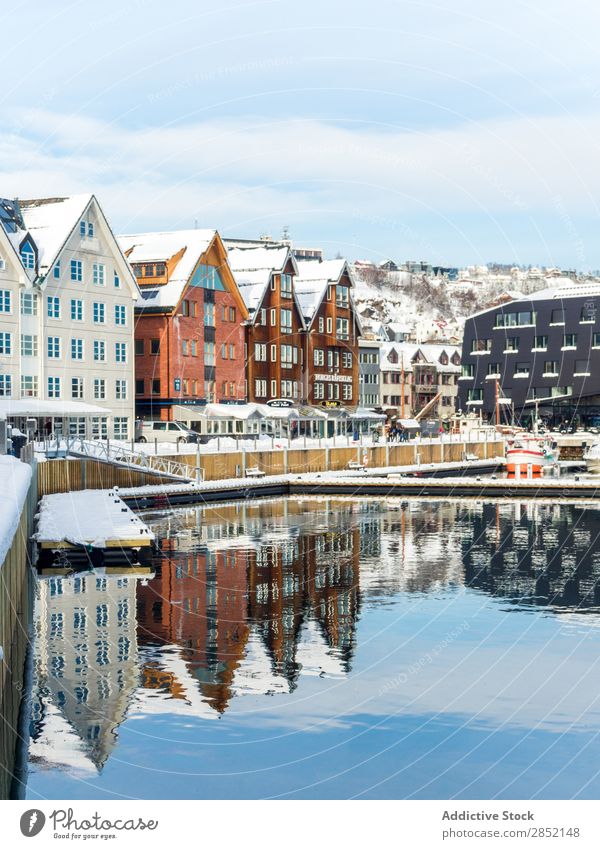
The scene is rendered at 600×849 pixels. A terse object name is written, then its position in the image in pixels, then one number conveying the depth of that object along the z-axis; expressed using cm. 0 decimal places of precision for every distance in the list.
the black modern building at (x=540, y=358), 14575
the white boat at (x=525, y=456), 10275
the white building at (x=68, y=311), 7775
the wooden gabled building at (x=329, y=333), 11475
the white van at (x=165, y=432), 9181
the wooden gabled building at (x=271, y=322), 10612
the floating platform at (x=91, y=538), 4638
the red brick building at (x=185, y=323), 9406
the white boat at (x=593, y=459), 11456
